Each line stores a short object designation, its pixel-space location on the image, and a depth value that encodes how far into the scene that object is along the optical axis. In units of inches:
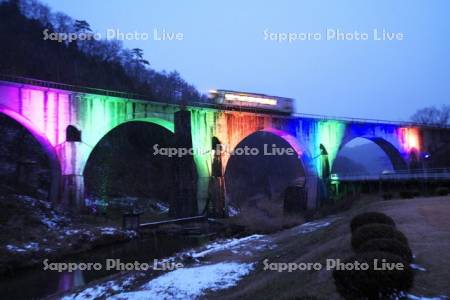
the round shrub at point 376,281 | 303.7
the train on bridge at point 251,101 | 2039.9
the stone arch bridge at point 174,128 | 1465.3
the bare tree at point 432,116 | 4156.0
